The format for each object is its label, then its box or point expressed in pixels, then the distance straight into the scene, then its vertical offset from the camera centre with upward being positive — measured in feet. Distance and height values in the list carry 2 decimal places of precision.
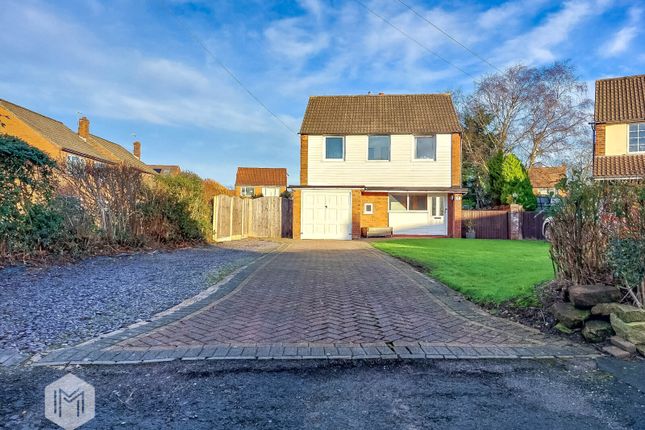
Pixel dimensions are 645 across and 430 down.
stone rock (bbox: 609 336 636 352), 12.59 -3.95
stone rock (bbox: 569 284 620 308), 14.37 -2.75
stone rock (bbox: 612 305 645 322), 13.26 -3.14
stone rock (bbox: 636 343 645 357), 12.39 -3.99
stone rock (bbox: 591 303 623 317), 13.83 -3.12
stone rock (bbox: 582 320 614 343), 13.70 -3.85
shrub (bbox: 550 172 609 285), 15.61 -0.64
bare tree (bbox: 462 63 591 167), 101.91 +26.87
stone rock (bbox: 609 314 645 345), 12.72 -3.57
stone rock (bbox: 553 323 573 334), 14.57 -4.00
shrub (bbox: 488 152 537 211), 78.23 +6.75
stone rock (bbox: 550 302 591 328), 14.43 -3.49
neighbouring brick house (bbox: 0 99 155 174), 97.76 +21.17
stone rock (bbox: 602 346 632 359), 12.44 -4.14
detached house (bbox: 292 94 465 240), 69.10 +7.23
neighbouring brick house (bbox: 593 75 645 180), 66.90 +13.99
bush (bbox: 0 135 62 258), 26.35 +1.01
